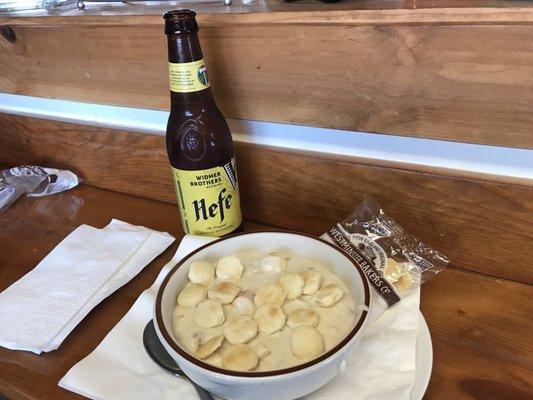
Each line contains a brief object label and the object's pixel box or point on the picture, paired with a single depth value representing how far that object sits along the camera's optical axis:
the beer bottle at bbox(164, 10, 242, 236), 0.62
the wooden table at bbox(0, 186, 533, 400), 0.50
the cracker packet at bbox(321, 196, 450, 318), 0.58
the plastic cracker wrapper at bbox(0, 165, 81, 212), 0.94
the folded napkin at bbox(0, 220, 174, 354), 0.60
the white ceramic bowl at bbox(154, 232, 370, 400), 0.43
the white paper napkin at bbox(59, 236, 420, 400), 0.48
